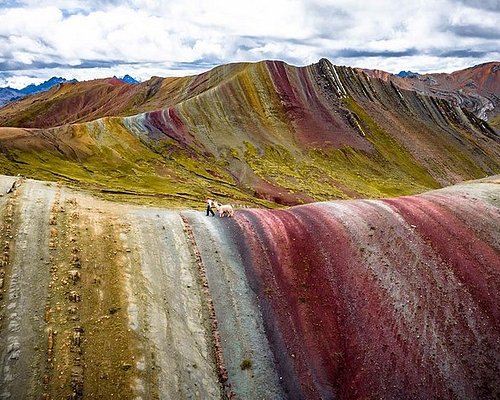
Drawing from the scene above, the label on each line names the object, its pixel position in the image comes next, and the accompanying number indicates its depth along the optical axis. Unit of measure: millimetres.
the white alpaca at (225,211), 35688
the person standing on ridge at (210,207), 36281
